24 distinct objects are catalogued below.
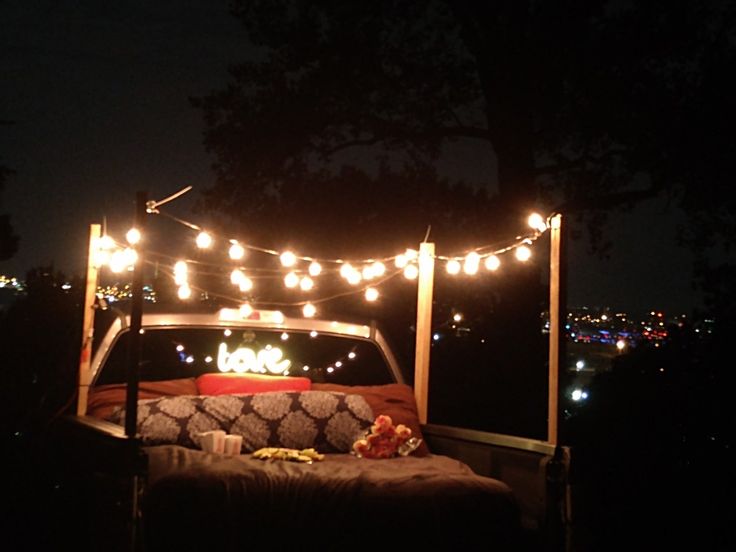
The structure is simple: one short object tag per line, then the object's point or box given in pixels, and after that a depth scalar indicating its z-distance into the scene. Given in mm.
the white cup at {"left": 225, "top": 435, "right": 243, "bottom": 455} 5812
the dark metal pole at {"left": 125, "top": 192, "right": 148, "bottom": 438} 4645
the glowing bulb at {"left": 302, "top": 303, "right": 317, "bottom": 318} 7301
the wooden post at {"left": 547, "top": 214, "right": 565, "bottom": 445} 5043
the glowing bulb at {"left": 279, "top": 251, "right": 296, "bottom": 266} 7314
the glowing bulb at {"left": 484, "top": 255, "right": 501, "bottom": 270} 6707
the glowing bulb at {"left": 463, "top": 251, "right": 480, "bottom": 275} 6705
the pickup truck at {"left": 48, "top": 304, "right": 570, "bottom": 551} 4023
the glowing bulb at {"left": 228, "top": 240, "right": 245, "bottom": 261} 7055
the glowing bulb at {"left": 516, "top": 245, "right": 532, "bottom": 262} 6266
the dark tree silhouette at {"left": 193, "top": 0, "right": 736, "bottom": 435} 13094
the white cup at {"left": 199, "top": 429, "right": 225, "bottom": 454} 5758
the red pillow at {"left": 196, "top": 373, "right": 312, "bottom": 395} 6848
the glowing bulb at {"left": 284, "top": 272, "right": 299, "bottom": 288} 8091
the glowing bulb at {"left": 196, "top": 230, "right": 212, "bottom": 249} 6695
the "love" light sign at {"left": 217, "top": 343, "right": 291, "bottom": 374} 7402
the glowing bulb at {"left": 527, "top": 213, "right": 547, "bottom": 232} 5629
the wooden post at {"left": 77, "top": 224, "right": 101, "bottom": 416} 5980
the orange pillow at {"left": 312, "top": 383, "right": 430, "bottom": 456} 6484
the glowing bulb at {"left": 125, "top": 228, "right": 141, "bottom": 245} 6137
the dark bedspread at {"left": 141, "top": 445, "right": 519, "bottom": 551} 3957
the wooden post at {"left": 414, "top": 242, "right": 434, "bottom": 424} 7078
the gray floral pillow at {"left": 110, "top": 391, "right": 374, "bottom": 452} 5875
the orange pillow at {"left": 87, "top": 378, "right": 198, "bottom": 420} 6242
